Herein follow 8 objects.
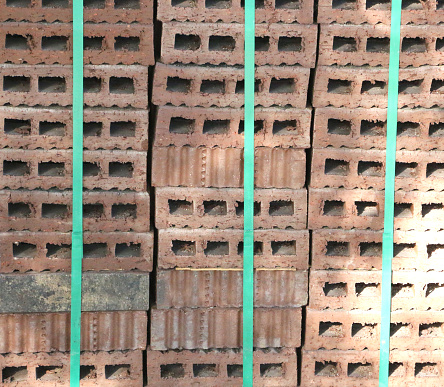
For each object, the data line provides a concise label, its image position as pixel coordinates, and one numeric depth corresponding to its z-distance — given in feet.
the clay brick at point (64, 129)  13.48
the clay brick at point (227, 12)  13.51
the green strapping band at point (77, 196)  13.30
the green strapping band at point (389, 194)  13.71
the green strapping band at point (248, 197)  13.53
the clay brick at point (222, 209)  13.99
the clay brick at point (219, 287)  14.20
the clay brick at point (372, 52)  13.78
